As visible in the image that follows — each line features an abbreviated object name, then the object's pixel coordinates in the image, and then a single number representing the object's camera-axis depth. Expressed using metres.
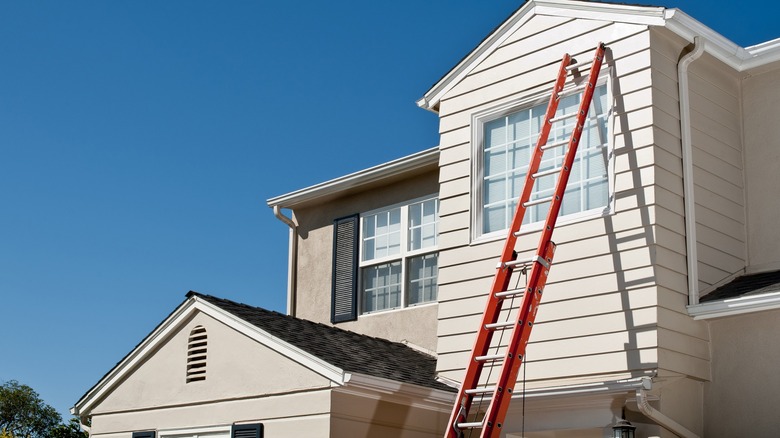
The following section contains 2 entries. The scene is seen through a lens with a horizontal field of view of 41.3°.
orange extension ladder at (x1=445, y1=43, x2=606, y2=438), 8.62
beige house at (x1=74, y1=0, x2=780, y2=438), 9.34
